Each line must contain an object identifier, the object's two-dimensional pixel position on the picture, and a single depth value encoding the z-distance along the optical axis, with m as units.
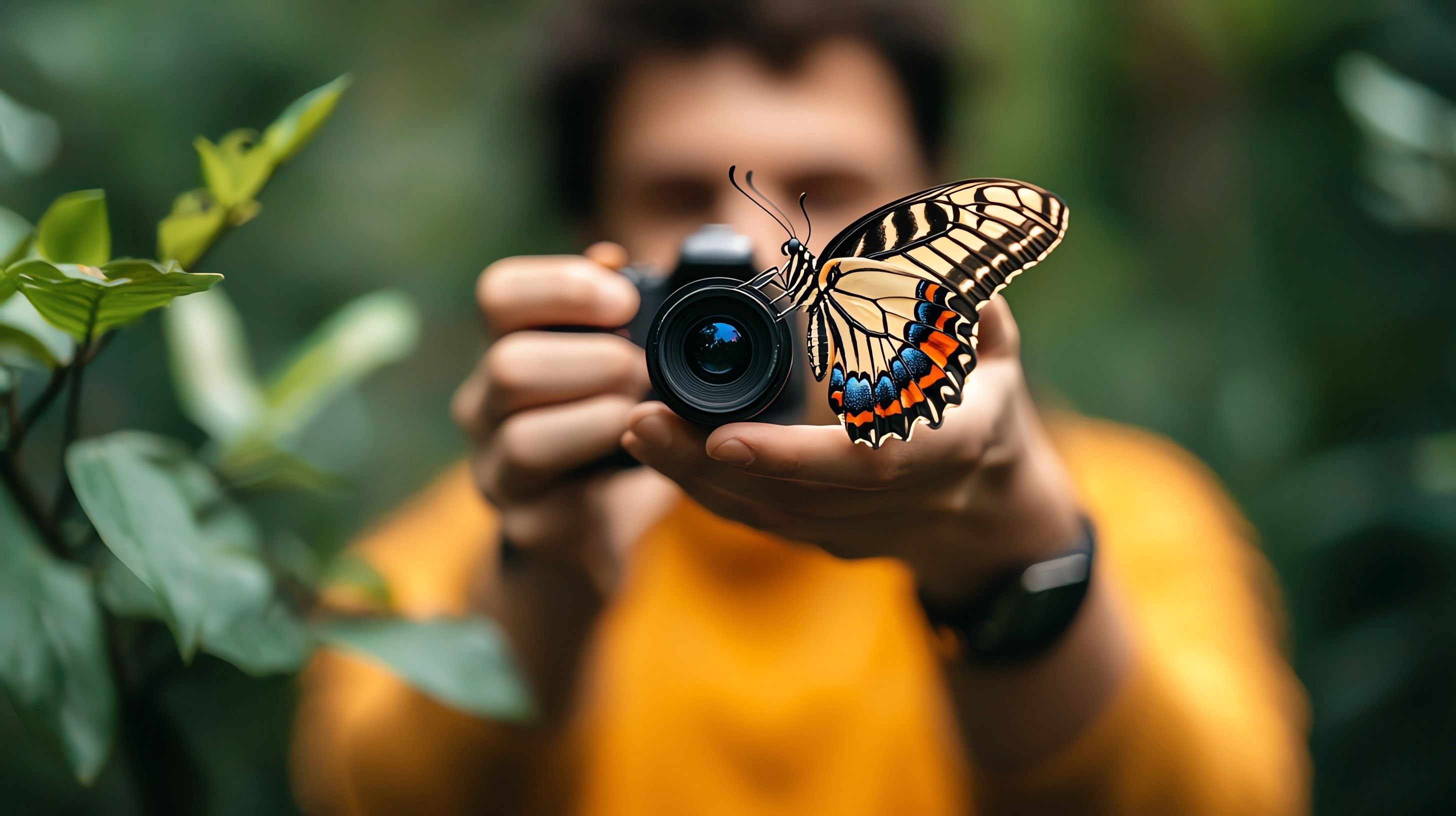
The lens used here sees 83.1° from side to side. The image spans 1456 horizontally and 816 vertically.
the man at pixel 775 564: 0.66
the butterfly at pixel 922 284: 0.50
